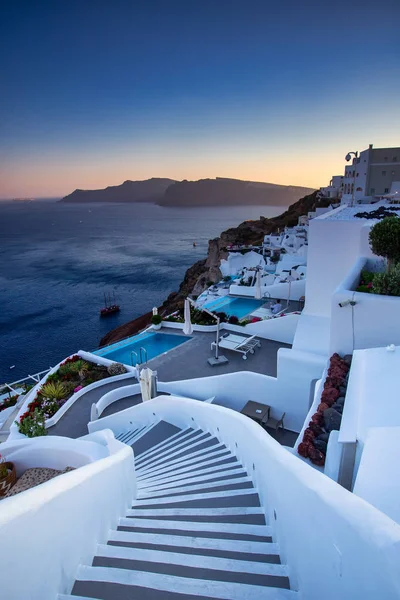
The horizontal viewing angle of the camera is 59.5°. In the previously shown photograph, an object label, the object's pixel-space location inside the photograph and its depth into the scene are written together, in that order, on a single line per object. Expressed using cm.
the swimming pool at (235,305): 1540
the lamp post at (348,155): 1412
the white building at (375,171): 3662
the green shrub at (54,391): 1084
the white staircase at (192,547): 255
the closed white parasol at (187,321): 1083
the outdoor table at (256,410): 900
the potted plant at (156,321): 1442
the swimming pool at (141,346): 1289
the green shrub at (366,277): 782
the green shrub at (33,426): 819
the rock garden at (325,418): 442
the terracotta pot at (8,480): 484
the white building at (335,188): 5099
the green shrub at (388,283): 643
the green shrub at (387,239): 734
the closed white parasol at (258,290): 1479
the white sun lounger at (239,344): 1172
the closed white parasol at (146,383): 912
